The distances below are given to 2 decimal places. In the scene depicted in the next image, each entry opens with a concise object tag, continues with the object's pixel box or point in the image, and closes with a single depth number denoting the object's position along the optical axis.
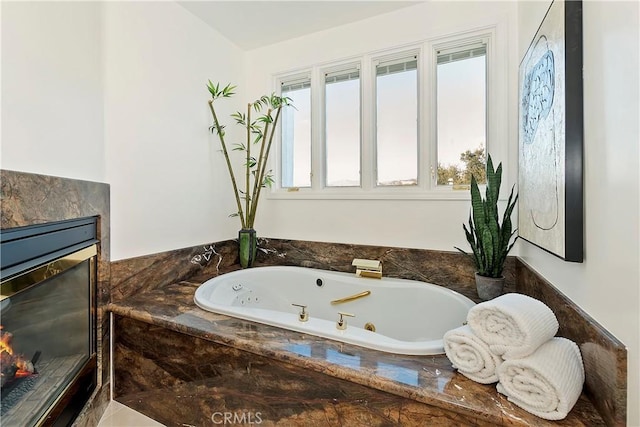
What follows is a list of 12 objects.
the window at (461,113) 2.02
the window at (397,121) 2.21
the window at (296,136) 2.63
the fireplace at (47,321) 1.00
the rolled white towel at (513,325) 0.86
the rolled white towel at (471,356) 0.91
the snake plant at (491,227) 1.63
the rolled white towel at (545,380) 0.78
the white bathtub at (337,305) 1.34
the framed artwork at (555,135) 0.98
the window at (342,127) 2.42
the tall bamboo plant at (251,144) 2.38
